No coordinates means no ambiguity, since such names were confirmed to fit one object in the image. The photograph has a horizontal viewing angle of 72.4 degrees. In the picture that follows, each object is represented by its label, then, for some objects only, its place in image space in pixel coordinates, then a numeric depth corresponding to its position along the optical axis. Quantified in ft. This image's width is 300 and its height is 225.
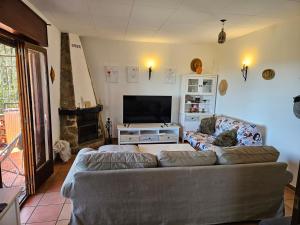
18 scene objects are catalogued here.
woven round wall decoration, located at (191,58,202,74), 17.43
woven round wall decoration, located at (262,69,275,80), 11.23
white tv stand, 15.70
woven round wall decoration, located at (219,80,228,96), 15.90
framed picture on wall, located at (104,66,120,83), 16.24
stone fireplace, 13.39
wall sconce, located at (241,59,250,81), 13.30
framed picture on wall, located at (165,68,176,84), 17.25
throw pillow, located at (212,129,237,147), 12.11
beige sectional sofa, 6.14
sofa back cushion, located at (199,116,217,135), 14.94
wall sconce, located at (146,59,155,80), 16.76
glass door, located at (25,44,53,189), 8.84
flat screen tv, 16.37
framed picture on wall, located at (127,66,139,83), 16.57
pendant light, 9.43
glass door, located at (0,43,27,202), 8.51
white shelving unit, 16.83
